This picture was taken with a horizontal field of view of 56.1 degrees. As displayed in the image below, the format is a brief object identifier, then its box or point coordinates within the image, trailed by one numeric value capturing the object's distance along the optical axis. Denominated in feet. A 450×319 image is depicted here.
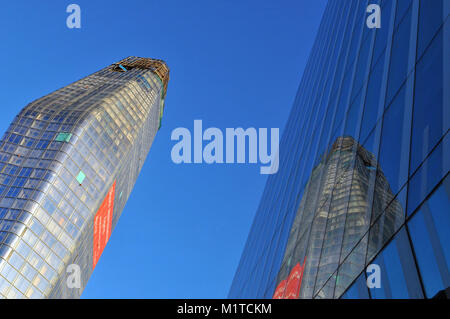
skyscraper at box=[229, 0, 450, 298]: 28.73
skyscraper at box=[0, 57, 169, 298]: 248.32
